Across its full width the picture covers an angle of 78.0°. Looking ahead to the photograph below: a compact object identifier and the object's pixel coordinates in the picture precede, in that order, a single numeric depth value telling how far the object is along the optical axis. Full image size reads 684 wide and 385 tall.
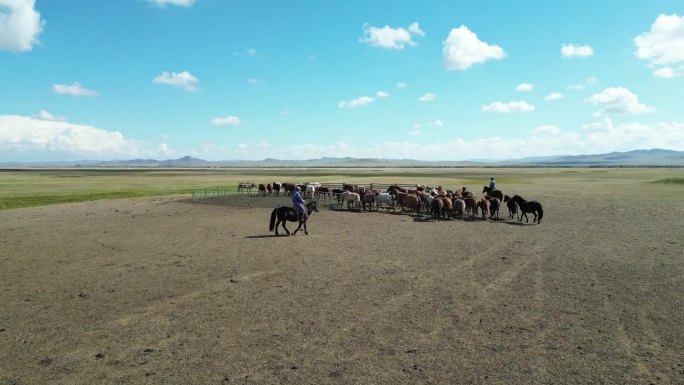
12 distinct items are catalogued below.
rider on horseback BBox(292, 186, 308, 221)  16.84
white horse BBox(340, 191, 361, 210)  26.69
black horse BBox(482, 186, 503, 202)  26.94
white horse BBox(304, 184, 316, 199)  32.94
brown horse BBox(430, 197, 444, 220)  22.52
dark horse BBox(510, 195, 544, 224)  20.44
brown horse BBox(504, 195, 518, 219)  22.45
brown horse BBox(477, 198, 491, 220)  22.23
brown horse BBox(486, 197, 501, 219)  22.34
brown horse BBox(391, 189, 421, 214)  24.47
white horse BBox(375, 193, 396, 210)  26.59
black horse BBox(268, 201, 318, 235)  16.98
